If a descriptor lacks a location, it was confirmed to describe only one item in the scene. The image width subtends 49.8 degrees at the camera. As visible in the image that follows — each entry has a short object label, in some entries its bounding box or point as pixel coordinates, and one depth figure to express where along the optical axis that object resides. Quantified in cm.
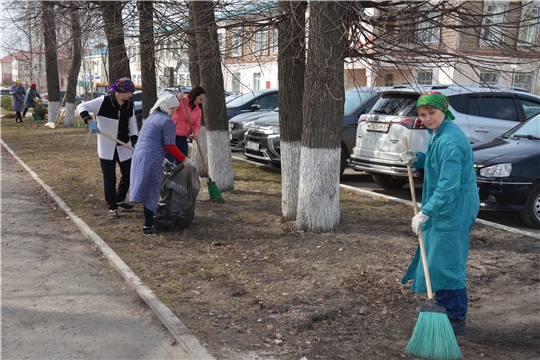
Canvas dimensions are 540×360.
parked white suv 888
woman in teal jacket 395
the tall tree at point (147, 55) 817
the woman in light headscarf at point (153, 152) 651
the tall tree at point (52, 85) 2270
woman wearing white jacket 733
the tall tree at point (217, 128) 916
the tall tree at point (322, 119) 605
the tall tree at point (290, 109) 689
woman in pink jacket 827
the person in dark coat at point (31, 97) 2619
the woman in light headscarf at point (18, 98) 2456
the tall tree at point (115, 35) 950
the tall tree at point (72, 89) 2304
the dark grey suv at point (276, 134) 1089
